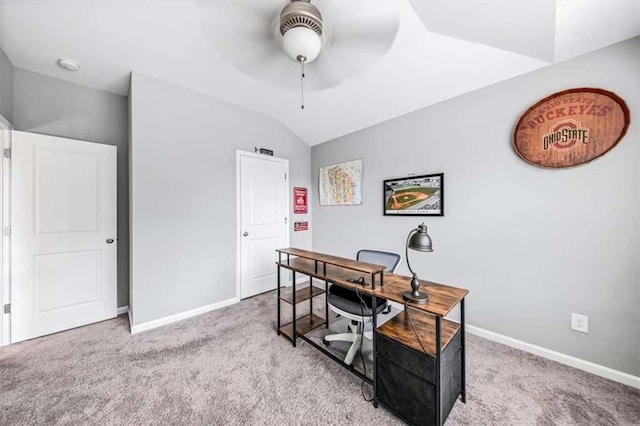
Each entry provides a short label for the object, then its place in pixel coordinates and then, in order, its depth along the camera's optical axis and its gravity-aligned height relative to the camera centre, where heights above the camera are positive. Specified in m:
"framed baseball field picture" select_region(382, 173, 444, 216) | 2.43 +0.20
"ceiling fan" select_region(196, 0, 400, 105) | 1.54 +1.42
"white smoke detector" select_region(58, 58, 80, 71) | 2.12 +1.42
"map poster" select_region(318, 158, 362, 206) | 3.23 +0.45
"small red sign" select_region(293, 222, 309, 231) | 3.78 -0.22
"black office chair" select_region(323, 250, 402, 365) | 1.71 -0.73
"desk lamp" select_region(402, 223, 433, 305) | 1.30 -0.20
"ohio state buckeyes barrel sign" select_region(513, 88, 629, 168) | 1.60 +0.65
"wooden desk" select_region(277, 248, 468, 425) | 1.19 -0.79
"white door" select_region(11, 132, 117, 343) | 2.15 -0.21
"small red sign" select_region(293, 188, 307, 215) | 3.78 +0.22
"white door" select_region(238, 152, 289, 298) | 3.15 -0.08
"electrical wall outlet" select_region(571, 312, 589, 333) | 1.72 -0.84
